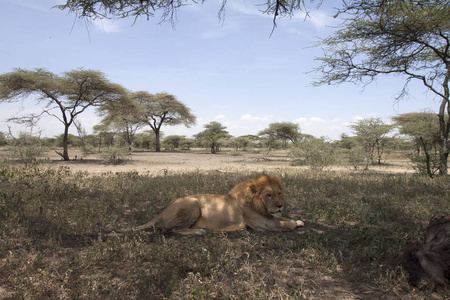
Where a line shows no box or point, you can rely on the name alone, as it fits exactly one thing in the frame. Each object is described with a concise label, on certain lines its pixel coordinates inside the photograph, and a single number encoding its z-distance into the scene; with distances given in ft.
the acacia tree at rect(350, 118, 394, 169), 82.38
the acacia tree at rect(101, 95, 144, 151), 73.14
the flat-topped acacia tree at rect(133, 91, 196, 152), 131.54
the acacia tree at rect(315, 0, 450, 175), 30.22
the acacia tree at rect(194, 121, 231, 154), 142.00
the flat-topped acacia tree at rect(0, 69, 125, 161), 60.08
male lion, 13.46
